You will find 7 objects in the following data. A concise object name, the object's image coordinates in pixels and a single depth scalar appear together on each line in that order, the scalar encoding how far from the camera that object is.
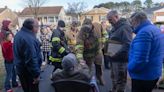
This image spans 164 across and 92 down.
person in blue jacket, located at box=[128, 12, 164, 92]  2.36
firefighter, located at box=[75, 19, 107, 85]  3.97
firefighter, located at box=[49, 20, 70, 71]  4.31
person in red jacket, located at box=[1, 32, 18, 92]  4.42
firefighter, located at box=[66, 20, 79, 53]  4.51
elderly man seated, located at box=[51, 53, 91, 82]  2.59
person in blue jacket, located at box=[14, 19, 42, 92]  2.91
